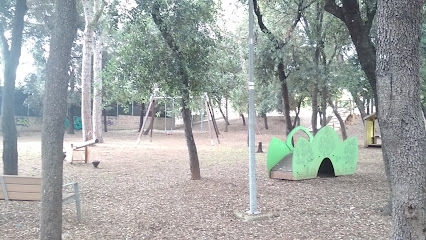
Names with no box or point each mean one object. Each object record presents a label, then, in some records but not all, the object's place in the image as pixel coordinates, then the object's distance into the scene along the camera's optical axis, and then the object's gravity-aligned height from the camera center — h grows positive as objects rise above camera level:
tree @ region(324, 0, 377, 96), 6.05 +1.37
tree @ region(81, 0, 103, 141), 16.77 +1.61
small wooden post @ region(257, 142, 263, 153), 16.20 -1.43
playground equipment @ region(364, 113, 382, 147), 18.30 -0.84
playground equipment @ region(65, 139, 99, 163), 11.75 -1.07
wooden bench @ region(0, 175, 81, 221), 5.00 -0.97
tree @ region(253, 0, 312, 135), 11.02 +2.24
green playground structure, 8.72 -1.02
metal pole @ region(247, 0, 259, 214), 5.50 -0.26
